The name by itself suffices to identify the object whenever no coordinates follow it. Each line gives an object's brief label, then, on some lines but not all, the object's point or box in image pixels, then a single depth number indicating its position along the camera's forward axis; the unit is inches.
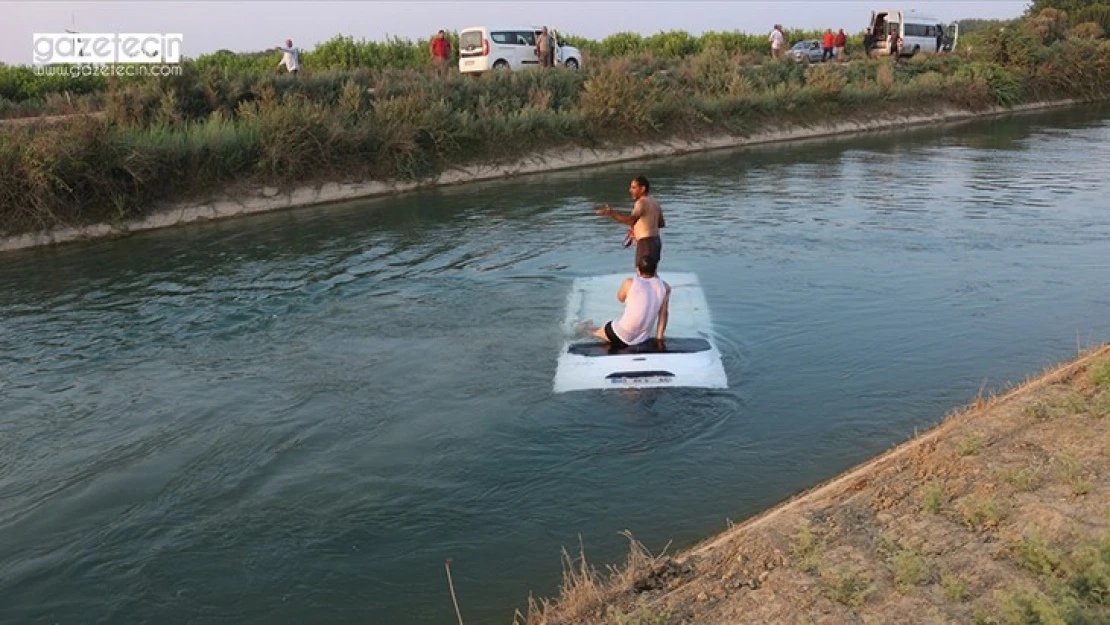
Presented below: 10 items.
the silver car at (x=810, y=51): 1740.9
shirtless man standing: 391.9
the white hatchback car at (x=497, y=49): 1291.8
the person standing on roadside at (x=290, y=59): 1188.9
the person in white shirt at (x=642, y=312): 369.7
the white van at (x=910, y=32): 1771.5
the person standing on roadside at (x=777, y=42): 1642.5
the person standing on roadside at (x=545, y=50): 1283.2
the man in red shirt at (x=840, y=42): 1754.4
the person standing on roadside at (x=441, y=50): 1349.8
